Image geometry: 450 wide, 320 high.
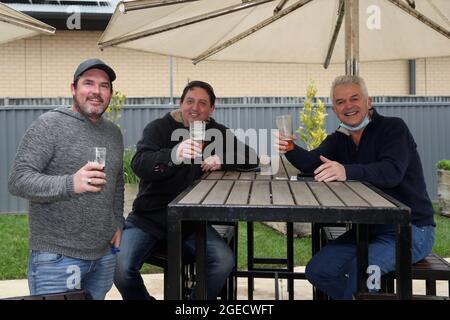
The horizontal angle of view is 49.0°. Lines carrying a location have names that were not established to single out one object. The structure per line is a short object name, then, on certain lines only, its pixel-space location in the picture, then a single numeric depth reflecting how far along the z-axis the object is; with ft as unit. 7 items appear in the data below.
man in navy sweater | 7.32
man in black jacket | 8.52
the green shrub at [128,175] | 20.17
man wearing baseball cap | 6.41
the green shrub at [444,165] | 22.39
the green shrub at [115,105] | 22.46
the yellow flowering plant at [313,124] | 20.83
